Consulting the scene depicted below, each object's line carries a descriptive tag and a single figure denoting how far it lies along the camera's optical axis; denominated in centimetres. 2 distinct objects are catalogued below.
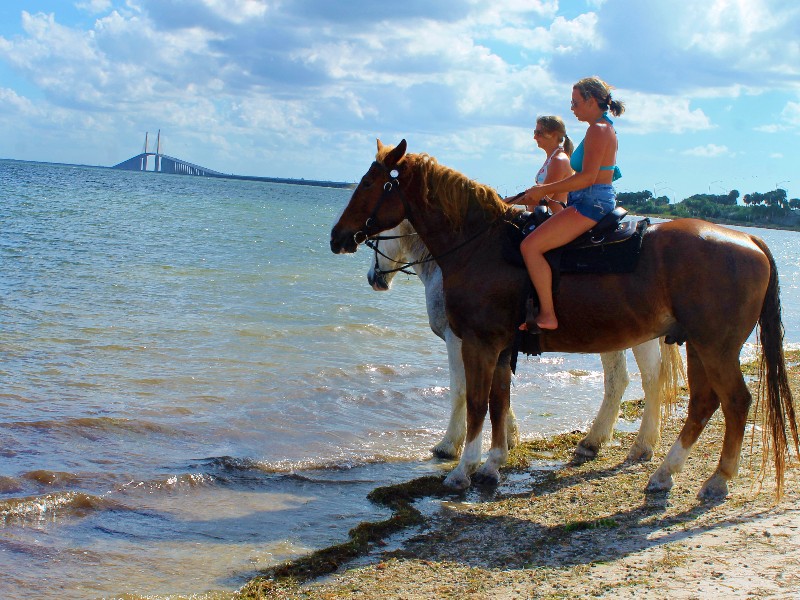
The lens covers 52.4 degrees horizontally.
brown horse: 582
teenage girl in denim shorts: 591
